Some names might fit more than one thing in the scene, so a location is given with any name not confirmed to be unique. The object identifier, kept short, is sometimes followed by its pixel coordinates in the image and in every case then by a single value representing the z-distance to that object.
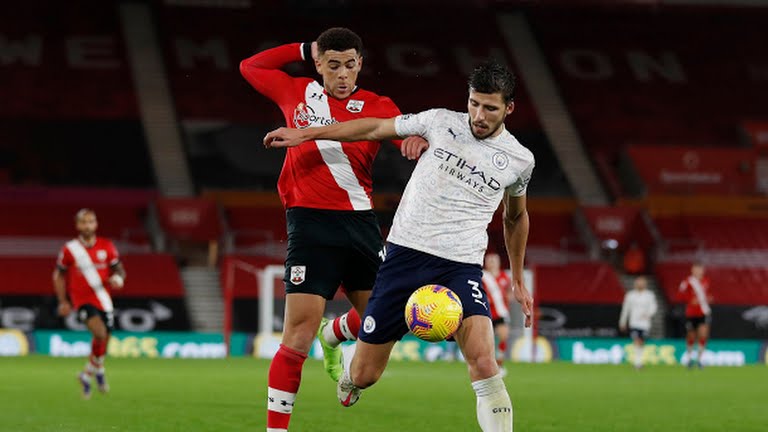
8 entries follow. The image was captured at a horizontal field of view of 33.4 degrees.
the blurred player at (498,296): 21.25
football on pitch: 6.86
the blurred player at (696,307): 25.20
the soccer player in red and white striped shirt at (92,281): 14.11
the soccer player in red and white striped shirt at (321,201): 7.52
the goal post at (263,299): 27.22
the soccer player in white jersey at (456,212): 6.91
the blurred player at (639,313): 25.12
